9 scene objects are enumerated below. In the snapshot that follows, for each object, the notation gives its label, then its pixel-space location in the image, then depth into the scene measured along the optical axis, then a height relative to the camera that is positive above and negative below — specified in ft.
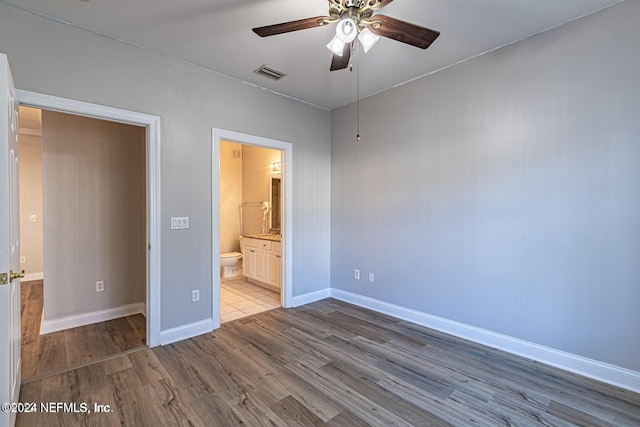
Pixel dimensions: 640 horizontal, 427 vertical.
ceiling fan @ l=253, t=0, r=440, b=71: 5.70 +3.69
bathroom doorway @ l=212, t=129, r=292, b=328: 11.43 -0.89
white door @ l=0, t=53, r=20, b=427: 4.90 -0.75
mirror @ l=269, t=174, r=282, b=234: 17.54 +0.62
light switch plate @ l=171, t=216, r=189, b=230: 9.36 -0.38
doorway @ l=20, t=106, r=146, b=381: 9.91 -1.14
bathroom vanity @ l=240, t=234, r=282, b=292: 14.51 -2.56
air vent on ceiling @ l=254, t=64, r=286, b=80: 9.94 +4.88
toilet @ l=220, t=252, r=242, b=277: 17.29 -3.13
